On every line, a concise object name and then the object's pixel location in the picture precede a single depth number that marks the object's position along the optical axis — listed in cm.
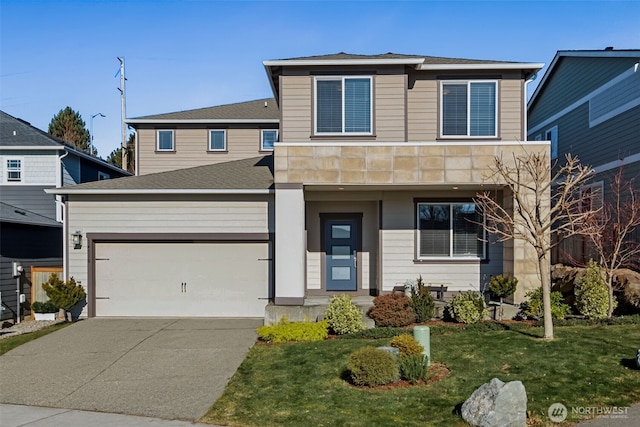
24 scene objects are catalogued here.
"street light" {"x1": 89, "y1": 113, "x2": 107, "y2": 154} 3618
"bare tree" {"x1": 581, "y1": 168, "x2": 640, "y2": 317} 1248
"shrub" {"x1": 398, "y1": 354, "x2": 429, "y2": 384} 725
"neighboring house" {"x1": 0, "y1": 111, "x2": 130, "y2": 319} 1609
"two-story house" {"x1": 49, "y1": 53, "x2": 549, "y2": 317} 1233
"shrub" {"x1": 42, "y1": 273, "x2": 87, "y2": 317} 1242
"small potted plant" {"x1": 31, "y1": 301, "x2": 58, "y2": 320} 1330
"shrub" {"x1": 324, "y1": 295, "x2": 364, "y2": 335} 1047
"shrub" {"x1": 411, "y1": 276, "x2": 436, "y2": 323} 1115
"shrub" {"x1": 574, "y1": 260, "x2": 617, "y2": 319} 1077
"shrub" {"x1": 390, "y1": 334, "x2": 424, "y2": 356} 764
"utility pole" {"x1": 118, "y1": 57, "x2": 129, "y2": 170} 3259
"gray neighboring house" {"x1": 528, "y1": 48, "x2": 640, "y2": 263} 1502
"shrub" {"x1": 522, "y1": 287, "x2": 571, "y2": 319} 1077
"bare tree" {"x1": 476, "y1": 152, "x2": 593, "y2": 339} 898
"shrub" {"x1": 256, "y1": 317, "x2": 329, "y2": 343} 1024
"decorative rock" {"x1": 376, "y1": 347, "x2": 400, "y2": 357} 772
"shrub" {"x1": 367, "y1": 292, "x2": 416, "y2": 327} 1082
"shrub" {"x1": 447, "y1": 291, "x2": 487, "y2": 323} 1093
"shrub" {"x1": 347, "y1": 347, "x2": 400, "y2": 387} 716
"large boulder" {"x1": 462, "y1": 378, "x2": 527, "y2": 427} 561
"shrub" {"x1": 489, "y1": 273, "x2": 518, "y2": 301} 1173
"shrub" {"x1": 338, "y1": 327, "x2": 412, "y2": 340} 1002
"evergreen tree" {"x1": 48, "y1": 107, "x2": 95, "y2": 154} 3734
